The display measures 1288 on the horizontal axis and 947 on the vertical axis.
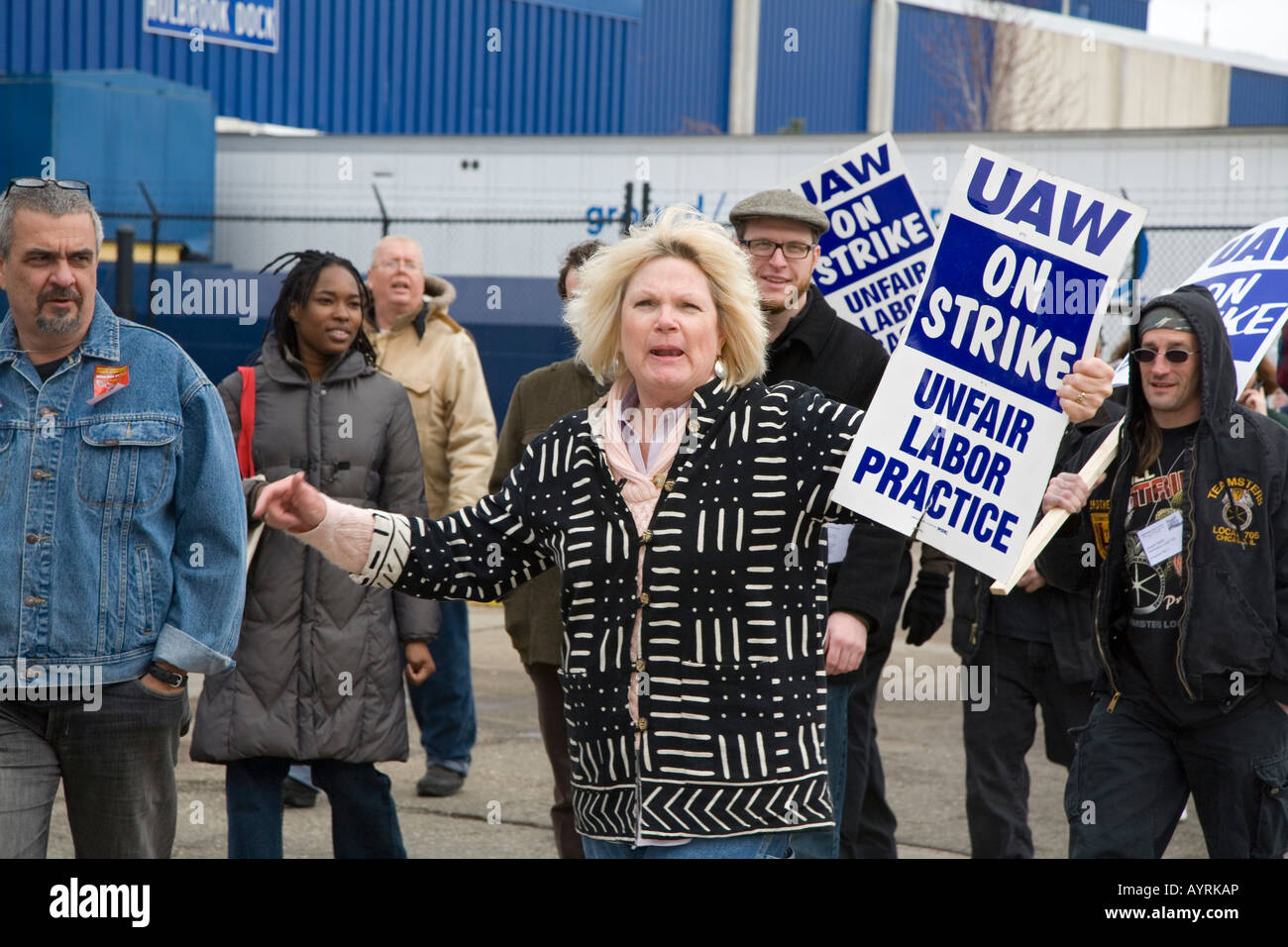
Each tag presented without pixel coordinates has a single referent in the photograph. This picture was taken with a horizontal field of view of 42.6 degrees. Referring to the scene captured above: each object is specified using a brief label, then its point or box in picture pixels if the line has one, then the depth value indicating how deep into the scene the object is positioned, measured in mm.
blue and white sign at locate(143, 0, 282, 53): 29281
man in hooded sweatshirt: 4152
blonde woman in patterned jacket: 3109
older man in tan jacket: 6590
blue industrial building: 28453
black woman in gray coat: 4652
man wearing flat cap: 4719
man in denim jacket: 3535
